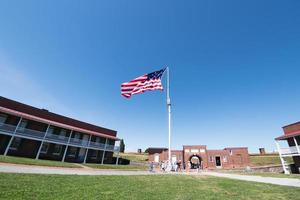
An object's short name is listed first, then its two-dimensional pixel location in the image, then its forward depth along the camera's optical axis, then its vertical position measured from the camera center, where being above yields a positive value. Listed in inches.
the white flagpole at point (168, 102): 773.1 +314.7
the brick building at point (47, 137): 903.1 +178.6
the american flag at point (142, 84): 762.8 +369.6
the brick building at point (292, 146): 977.2 +204.6
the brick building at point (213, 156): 1681.8 +209.2
